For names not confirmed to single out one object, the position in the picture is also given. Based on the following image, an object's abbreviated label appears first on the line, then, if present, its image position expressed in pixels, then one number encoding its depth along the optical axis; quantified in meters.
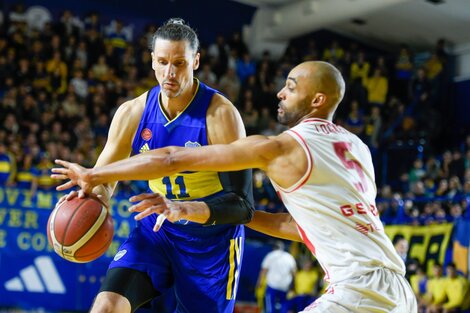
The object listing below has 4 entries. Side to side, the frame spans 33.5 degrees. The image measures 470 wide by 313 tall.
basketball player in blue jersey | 5.19
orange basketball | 4.58
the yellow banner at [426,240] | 13.05
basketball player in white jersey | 4.11
